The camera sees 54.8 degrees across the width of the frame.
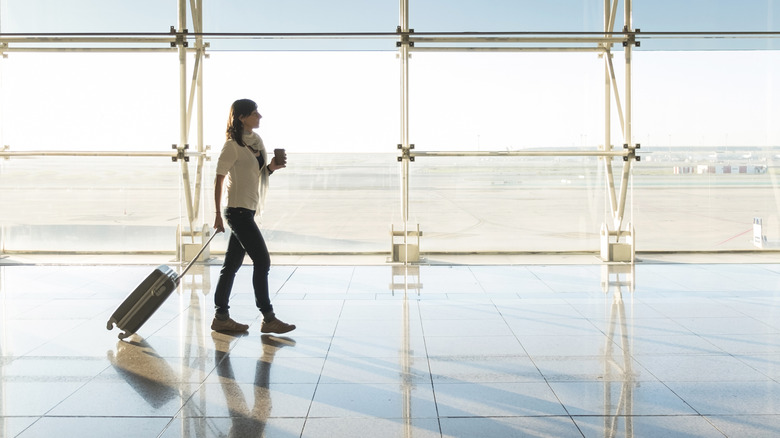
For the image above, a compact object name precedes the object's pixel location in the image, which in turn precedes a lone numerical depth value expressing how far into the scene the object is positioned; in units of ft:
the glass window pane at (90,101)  29.68
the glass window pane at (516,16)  26.91
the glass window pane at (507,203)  29.96
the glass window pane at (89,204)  31.76
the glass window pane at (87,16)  27.37
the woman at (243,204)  16.11
